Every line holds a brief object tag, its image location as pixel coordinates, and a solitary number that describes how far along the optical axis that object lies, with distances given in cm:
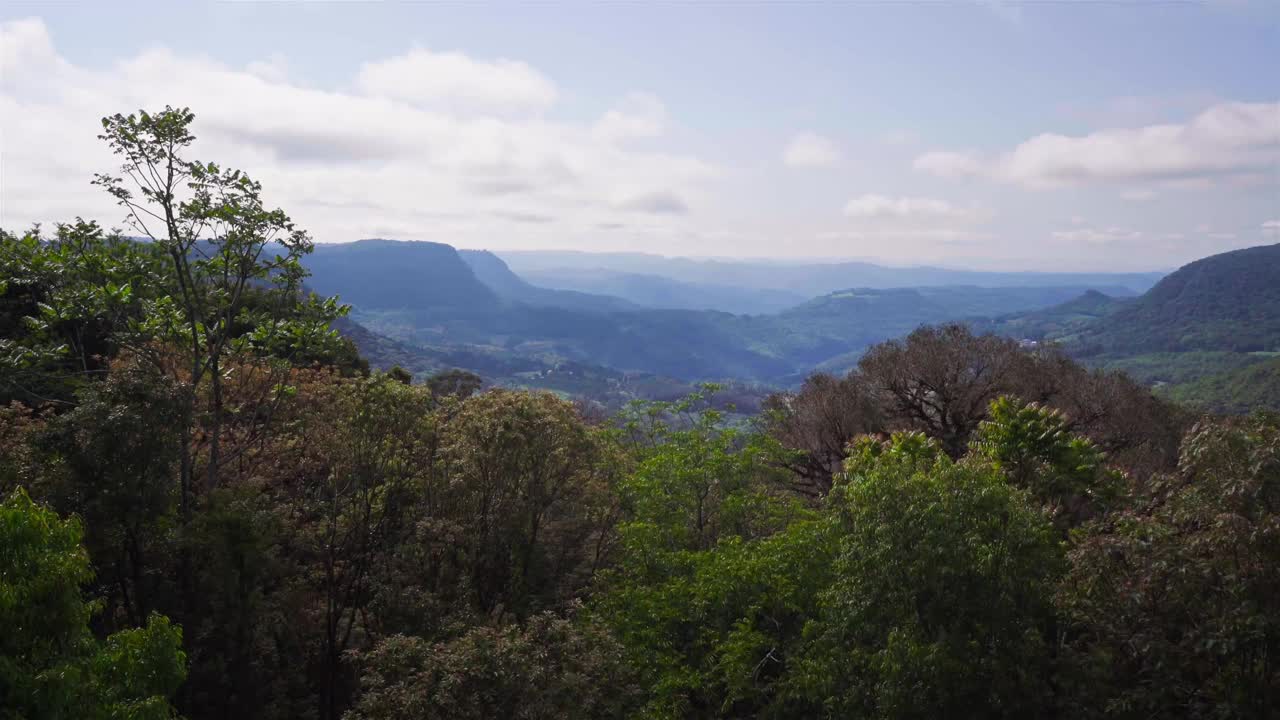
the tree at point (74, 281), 1391
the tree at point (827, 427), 2948
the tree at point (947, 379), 2856
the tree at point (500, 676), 882
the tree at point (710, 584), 1255
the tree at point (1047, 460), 1407
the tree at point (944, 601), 939
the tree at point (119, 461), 999
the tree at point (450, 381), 4537
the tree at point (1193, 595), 803
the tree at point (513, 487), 1552
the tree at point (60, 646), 626
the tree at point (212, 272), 1371
